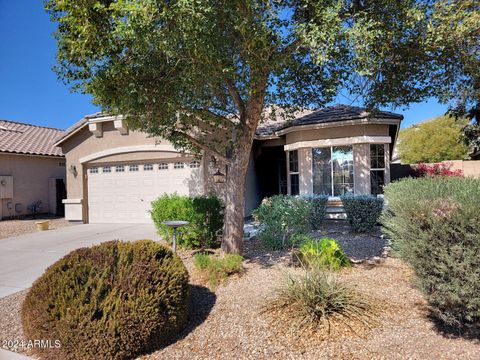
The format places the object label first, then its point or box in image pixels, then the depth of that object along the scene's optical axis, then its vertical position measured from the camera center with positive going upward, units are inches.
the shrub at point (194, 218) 309.0 -34.8
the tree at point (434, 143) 1043.3 +126.3
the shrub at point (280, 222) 299.9 -40.7
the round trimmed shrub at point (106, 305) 135.5 -57.2
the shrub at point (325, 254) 220.0 -54.3
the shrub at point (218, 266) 213.3 -60.9
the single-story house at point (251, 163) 436.8 +33.3
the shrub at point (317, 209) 396.5 -36.6
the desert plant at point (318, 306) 152.9 -66.9
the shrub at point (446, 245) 122.3 -28.6
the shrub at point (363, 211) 353.1 -36.0
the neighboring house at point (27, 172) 644.7 +35.9
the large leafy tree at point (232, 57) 190.1 +92.0
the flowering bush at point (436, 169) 641.4 +21.2
